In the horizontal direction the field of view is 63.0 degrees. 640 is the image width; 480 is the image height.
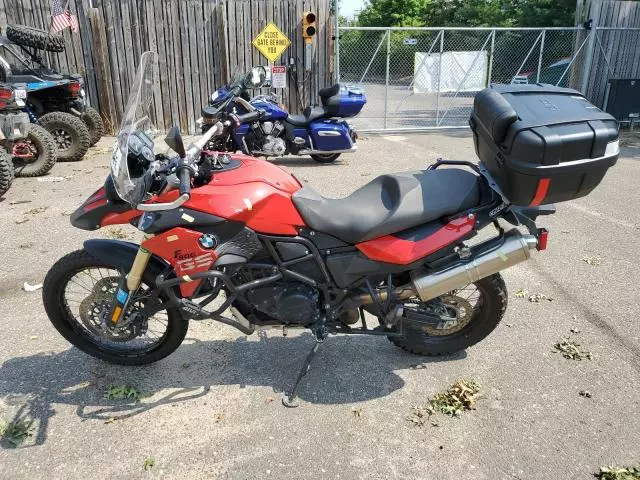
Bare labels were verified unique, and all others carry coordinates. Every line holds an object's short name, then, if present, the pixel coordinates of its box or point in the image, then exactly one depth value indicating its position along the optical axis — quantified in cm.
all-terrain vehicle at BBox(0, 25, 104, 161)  825
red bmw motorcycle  251
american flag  965
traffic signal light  1049
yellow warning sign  1064
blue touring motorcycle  801
